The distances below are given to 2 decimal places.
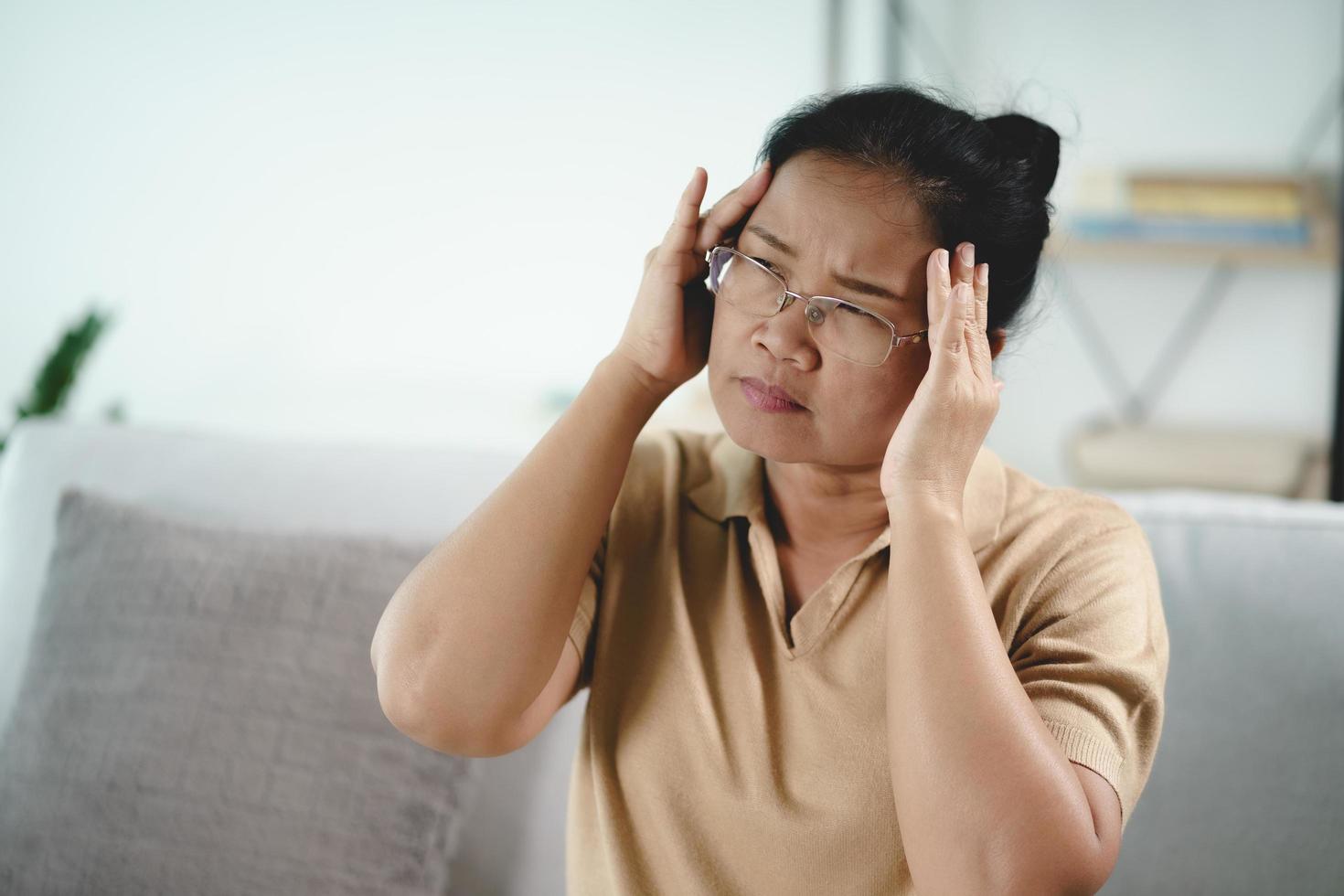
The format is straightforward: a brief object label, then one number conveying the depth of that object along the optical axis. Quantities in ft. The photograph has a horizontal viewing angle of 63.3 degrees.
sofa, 3.80
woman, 2.86
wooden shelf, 9.08
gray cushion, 3.94
